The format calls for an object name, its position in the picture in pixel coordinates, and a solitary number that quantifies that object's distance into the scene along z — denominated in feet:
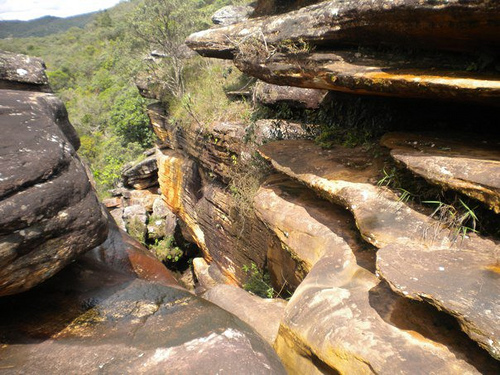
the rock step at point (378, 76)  10.19
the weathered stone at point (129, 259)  20.28
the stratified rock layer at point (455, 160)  9.43
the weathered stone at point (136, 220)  42.34
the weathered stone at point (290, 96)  21.25
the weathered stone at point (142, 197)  51.70
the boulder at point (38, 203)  11.71
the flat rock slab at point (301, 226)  13.80
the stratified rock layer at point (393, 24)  9.43
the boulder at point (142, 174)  54.08
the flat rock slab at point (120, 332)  10.73
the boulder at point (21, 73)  19.87
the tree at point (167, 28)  42.52
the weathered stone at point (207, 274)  30.98
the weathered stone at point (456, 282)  7.36
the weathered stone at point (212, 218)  25.68
